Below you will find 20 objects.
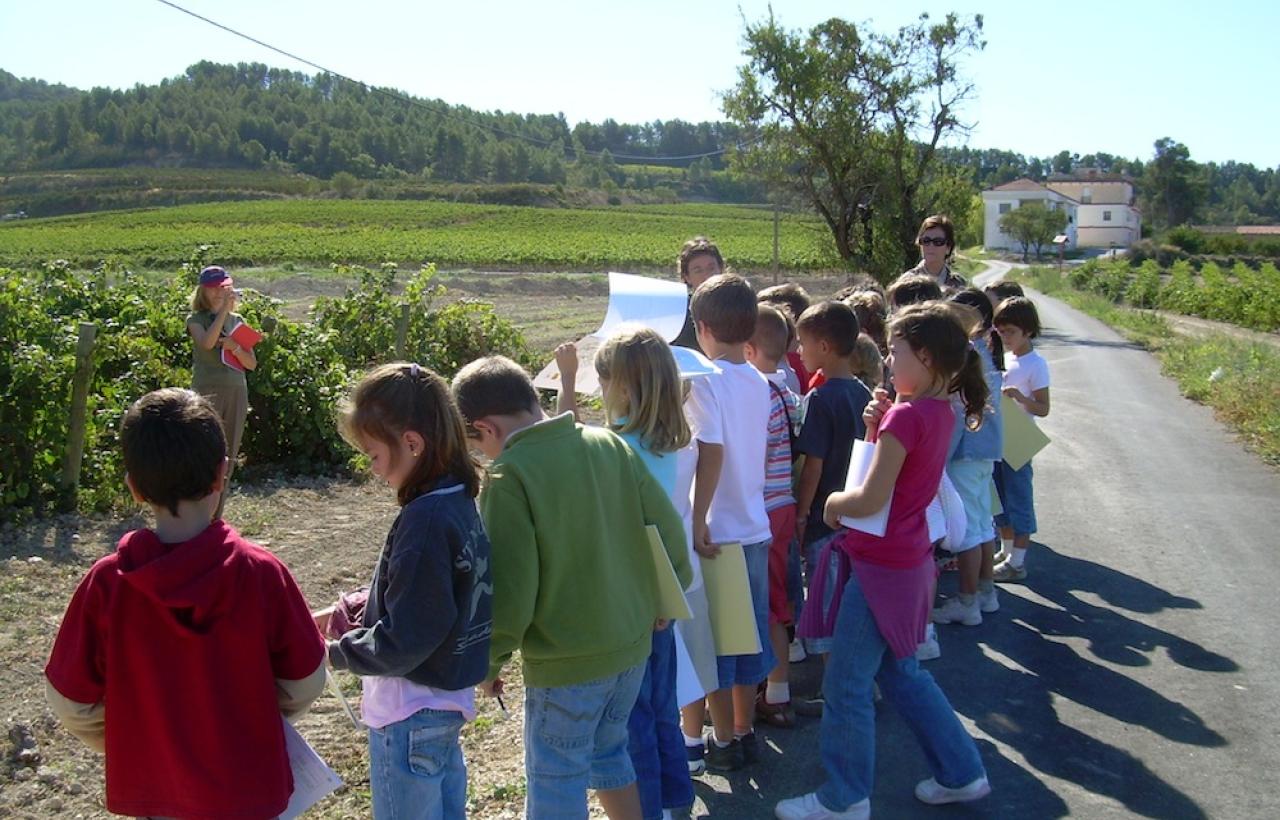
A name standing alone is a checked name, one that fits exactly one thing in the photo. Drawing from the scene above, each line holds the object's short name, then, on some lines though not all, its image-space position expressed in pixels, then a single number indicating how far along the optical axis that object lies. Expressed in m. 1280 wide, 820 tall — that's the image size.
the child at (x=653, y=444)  3.20
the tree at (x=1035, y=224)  88.69
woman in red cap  7.27
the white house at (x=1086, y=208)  112.25
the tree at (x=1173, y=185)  106.75
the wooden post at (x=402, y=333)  11.23
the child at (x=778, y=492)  4.21
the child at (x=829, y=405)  4.30
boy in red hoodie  2.24
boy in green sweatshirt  2.70
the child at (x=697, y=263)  5.05
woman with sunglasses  6.83
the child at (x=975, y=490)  5.40
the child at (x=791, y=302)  5.02
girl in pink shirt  3.44
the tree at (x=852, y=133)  25.41
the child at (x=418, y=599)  2.45
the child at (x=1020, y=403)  6.13
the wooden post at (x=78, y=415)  7.02
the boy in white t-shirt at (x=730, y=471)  3.68
